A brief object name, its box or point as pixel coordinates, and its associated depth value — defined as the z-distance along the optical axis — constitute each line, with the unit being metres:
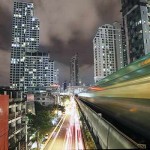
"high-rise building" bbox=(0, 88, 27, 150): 16.33
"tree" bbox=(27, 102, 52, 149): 21.44
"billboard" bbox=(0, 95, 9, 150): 14.26
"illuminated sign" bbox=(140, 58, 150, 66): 4.31
